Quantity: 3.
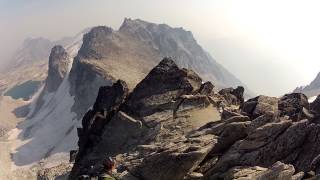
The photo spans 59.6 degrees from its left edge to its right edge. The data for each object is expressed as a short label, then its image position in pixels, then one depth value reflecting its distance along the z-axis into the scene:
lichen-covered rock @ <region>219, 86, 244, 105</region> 32.23
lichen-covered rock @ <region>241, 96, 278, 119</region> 24.51
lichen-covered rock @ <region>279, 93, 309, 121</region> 25.17
